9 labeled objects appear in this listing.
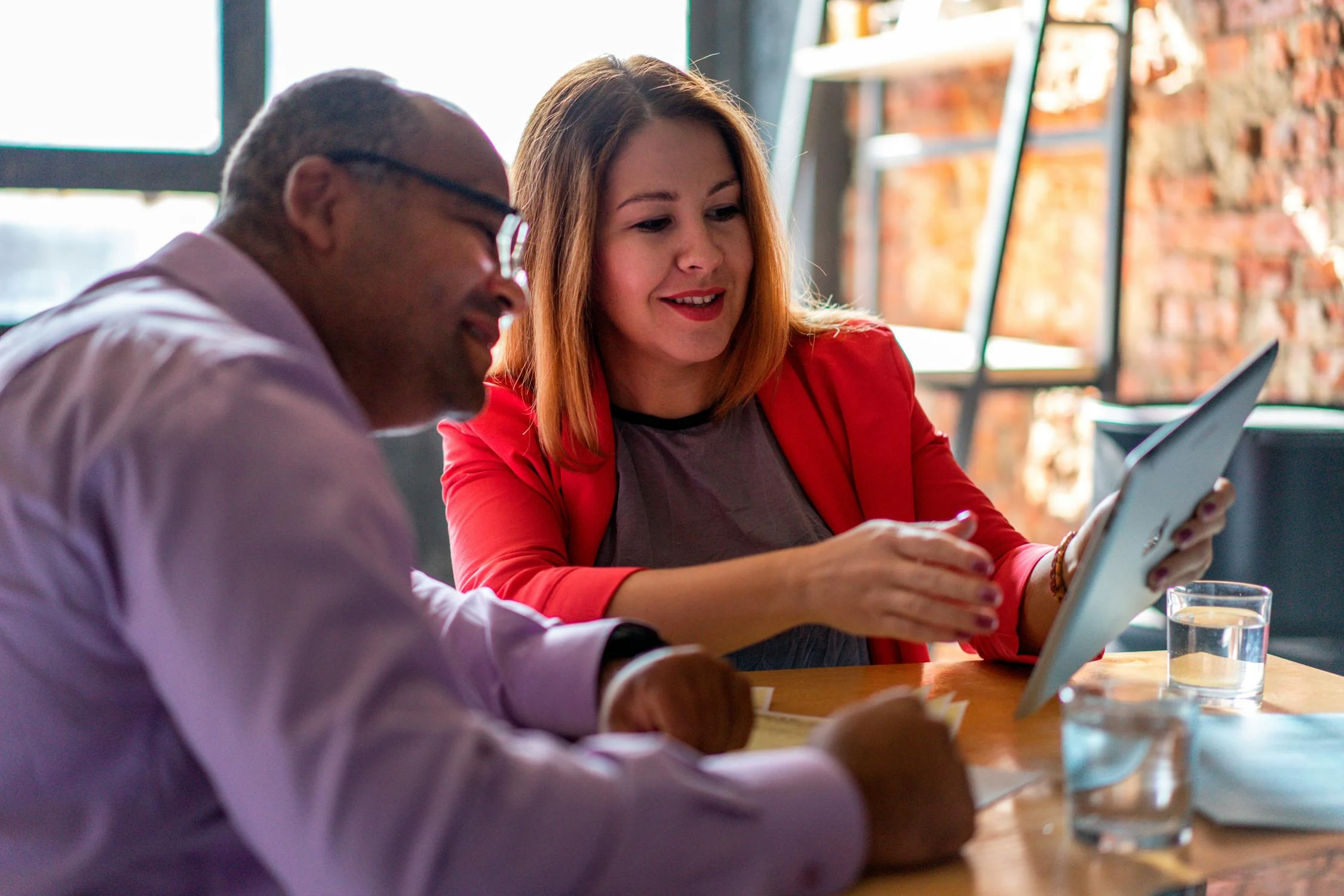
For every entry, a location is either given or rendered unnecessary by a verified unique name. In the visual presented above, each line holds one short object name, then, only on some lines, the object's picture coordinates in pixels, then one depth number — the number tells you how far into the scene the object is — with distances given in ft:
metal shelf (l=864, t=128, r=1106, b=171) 9.76
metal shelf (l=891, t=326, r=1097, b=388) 9.05
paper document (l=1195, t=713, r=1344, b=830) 2.71
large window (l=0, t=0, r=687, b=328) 9.80
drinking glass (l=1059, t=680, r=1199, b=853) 2.48
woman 4.99
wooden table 2.40
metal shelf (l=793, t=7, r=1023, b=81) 9.29
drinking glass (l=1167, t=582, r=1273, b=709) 3.70
